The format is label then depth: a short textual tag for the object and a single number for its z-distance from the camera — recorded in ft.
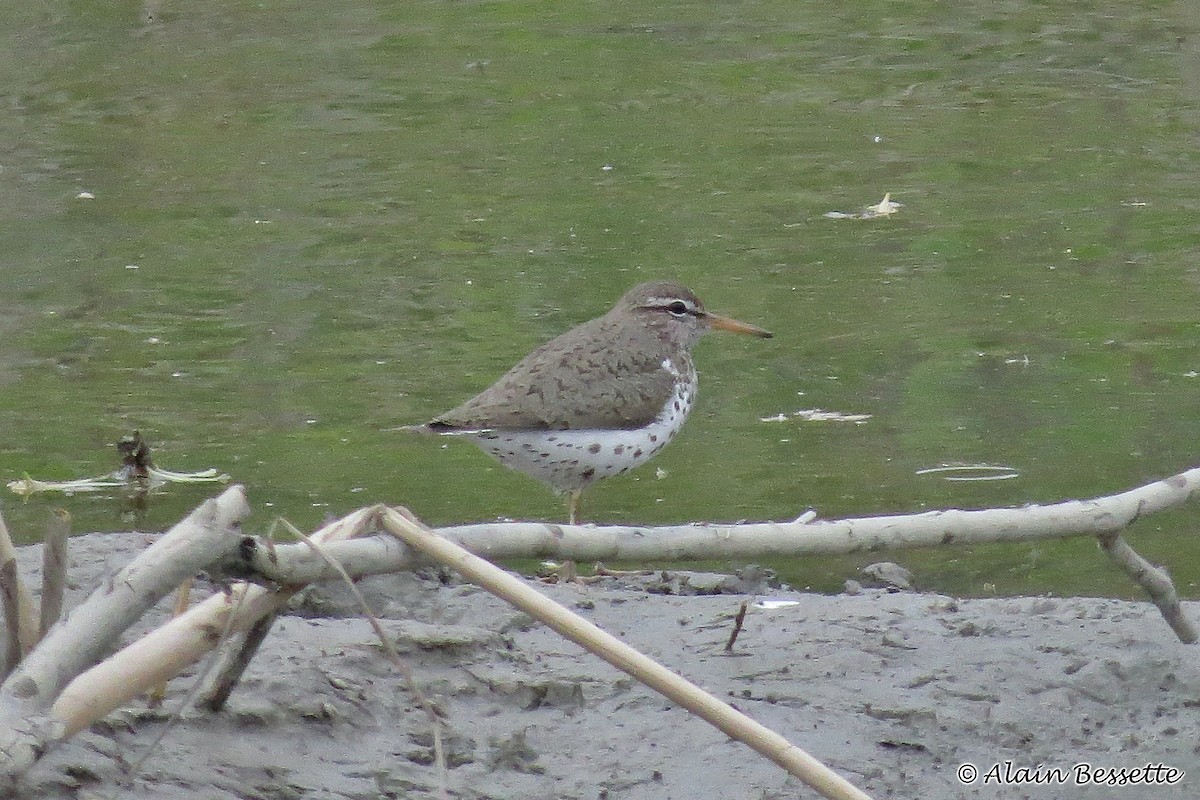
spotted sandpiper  42.06
